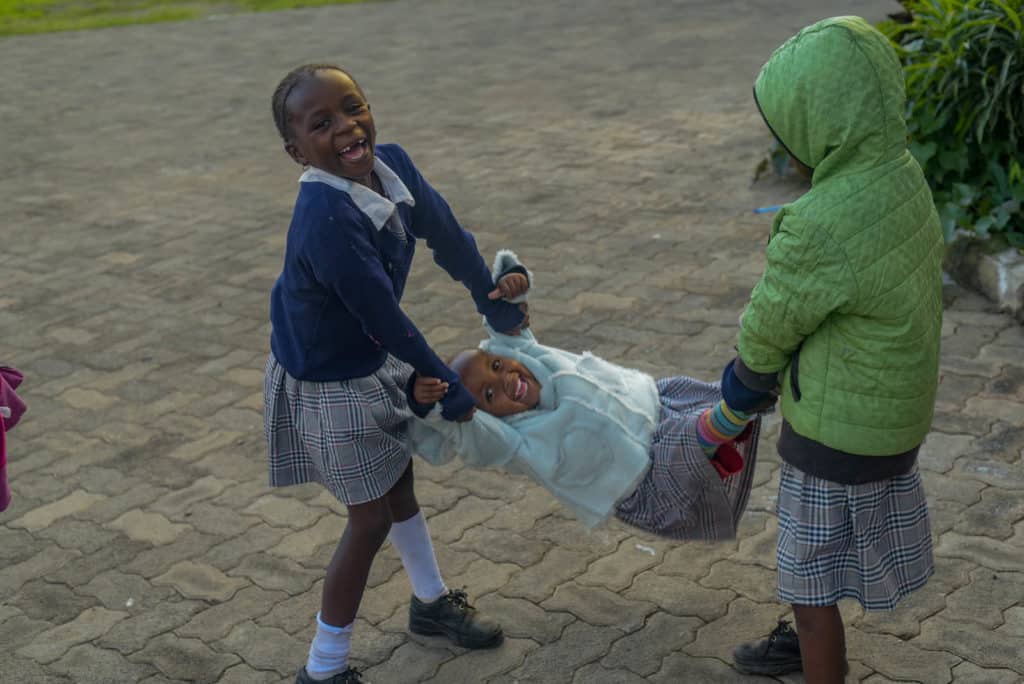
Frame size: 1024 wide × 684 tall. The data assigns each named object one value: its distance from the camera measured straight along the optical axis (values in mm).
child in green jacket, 2510
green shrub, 5648
